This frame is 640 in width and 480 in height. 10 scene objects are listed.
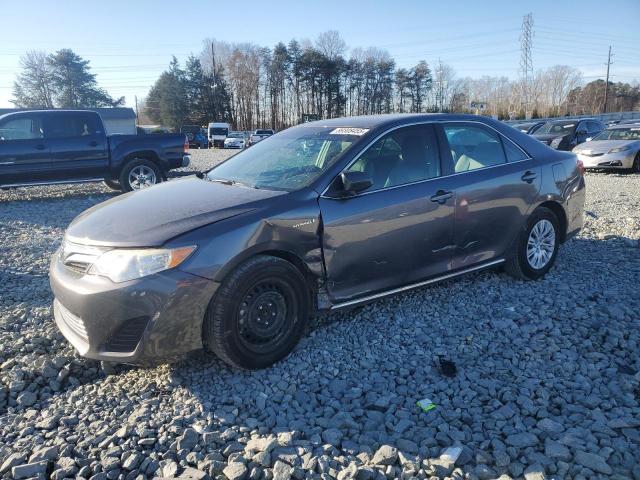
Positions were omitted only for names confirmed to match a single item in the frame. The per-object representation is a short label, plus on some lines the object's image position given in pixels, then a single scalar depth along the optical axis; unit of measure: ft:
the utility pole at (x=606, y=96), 236.59
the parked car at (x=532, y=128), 70.55
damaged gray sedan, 9.69
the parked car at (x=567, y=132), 59.82
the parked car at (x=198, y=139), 153.17
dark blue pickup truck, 33.27
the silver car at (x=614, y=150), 47.19
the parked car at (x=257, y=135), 133.69
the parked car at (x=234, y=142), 133.49
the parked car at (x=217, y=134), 151.53
